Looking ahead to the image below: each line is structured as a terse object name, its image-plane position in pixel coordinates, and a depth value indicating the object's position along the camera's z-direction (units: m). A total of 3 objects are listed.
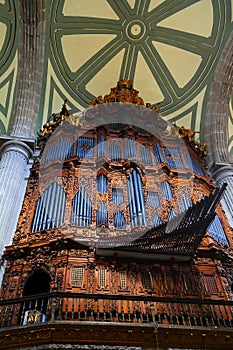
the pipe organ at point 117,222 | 7.36
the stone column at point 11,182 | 8.19
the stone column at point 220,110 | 12.83
